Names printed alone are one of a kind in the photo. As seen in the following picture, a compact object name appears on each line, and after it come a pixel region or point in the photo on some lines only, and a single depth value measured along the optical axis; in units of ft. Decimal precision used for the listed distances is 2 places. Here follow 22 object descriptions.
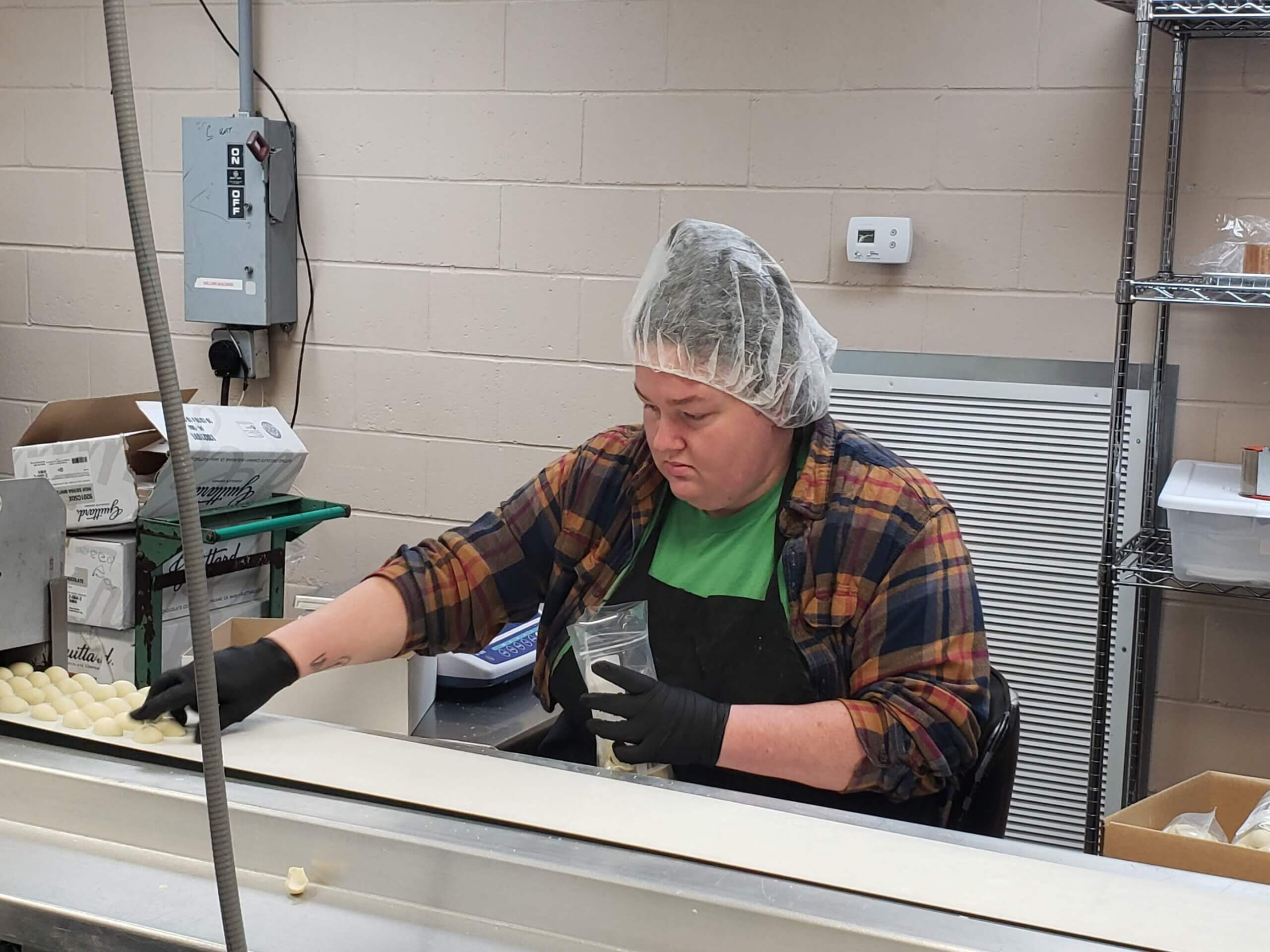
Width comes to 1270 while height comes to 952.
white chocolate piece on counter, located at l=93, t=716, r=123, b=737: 3.63
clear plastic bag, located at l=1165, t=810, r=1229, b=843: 4.65
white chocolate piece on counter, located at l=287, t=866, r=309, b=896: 3.02
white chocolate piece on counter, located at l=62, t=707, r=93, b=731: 3.67
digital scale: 6.70
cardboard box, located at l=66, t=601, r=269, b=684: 7.39
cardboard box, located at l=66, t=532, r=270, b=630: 7.27
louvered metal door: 7.92
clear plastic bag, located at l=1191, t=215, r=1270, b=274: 6.81
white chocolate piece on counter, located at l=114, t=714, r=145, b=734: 3.66
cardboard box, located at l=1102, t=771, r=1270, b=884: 4.06
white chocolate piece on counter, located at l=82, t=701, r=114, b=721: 3.76
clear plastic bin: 6.44
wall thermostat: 7.98
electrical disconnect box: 9.23
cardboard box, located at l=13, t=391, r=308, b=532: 7.18
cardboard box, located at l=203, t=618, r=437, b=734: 5.87
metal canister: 6.54
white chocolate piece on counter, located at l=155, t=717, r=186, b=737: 3.64
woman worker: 4.64
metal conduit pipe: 9.36
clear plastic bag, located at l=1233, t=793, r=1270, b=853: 4.25
